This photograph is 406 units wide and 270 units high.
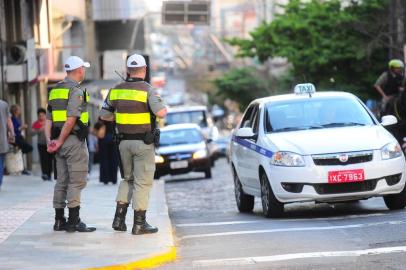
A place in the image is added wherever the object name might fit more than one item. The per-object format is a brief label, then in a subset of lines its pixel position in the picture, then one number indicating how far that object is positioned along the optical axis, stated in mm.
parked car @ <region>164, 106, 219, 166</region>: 38750
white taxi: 12719
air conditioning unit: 27031
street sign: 47312
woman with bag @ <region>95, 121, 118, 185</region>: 22672
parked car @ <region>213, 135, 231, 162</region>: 64500
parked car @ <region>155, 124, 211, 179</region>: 27641
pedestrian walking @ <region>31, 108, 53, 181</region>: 23562
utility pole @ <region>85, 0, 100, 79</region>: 50212
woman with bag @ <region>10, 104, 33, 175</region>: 23422
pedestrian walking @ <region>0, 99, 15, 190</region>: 17141
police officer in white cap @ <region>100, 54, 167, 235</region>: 11234
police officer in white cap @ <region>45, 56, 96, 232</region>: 11414
